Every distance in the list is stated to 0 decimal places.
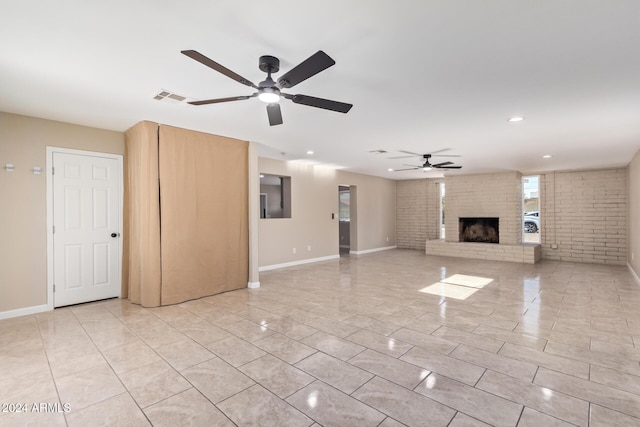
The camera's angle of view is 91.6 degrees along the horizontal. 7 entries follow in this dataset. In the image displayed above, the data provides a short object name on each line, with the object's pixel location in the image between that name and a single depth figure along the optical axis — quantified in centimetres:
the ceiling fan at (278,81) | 192
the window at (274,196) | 739
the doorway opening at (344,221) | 1004
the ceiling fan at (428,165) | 600
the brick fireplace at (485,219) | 816
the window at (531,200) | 853
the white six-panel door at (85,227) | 409
